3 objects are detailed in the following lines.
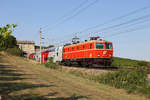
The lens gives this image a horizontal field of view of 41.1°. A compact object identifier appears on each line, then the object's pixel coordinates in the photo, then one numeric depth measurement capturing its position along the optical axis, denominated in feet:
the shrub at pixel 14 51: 219.82
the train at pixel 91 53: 77.15
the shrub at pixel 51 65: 80.43
